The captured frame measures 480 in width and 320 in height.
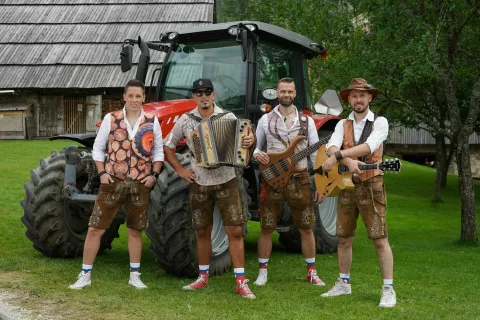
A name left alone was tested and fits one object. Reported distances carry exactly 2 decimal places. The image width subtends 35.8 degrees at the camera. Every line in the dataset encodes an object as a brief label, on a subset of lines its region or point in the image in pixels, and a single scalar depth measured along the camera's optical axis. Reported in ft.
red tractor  22.61
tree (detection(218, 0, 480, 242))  37.42
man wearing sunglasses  21.61
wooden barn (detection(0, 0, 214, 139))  90.99
